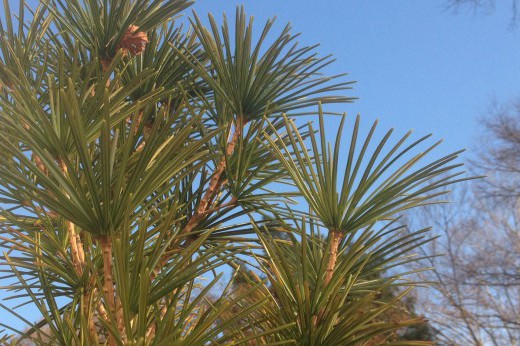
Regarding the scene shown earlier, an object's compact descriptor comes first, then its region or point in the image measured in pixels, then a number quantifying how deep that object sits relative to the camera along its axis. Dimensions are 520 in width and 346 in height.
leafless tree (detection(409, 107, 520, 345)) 8.56
